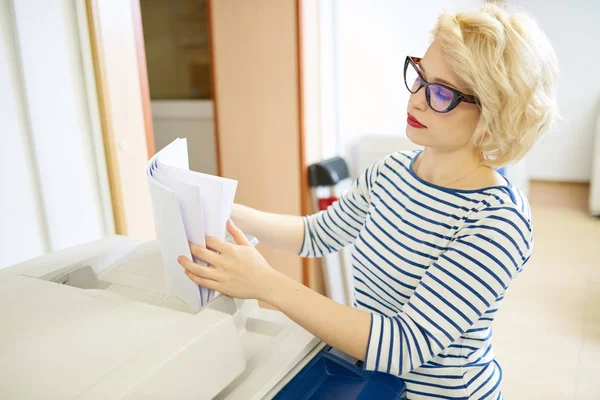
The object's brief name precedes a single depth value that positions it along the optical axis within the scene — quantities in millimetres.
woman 767
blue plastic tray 754
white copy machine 595
